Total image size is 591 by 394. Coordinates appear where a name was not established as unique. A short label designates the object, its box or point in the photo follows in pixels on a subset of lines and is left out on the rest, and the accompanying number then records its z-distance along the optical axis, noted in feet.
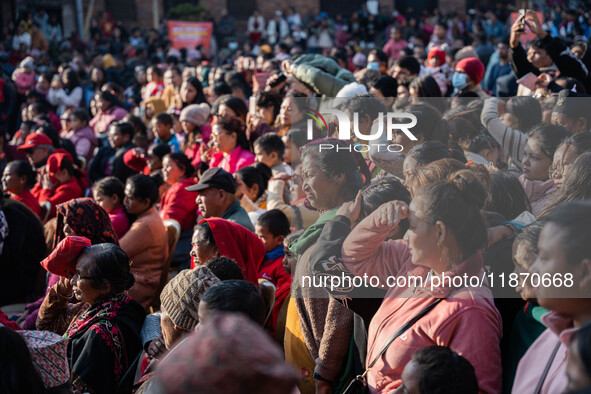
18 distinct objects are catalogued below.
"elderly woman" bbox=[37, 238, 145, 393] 8.29
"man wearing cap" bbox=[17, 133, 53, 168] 19.99
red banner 50.78
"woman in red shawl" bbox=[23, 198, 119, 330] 11.52
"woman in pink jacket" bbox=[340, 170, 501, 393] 6.19
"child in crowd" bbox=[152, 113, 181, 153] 21.09
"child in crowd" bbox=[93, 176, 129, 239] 13.52
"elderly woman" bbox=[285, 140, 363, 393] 8.16
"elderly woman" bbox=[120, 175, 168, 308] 12.77
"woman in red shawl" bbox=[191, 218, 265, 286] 10.01
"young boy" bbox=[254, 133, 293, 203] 15.03
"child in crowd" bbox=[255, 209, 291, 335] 11.31
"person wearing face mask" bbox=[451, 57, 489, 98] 17.03
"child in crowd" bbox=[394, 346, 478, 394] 5.61
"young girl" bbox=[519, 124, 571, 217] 8.53
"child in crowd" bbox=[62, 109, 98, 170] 24.39
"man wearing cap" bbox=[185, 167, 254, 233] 12.51
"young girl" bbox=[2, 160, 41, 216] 16.96
